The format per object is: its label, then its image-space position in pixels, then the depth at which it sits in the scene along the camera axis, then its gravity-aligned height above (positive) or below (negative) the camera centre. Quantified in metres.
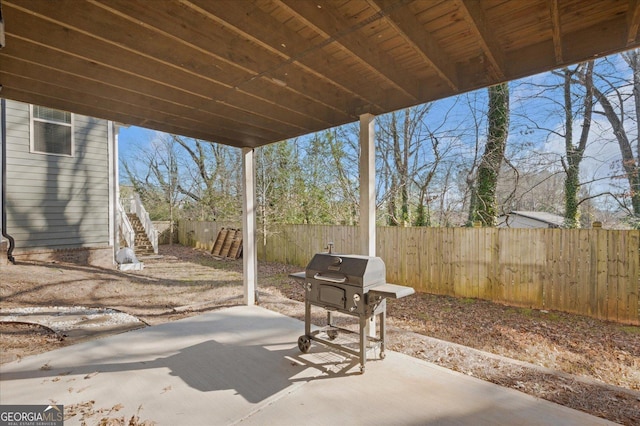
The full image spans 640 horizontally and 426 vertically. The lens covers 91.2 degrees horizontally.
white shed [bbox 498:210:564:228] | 7.97 -0.20
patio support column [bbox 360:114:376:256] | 3.39 +0.30
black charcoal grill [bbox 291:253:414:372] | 2.75 -0.69
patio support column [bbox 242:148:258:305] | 5.00 -0.26
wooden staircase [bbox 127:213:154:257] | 11.27 -0.97
